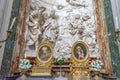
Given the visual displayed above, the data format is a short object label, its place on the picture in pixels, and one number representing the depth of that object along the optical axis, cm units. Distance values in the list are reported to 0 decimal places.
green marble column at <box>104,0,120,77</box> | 583
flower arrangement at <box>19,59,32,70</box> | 545
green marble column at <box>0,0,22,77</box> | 584
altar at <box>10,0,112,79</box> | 556
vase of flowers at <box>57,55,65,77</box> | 551
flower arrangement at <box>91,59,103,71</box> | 543
